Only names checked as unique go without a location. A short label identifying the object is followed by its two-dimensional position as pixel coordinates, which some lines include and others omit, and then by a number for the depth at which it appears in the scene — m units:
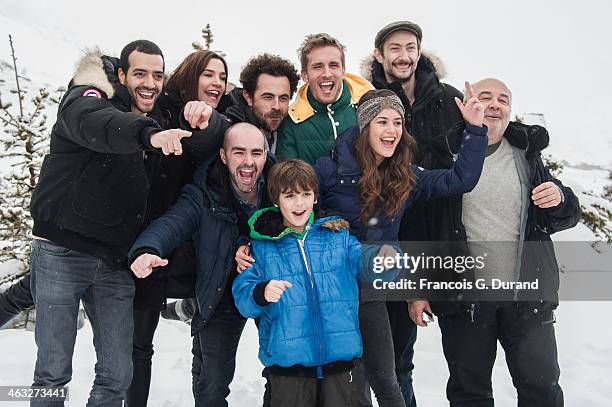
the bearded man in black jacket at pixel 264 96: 3.91
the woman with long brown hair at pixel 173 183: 3.57
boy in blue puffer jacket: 2.97
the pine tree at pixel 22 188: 8.05
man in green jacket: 3.87
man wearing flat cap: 3.97
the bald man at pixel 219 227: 3.41
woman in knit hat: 3.37
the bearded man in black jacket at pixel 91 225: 3.08
